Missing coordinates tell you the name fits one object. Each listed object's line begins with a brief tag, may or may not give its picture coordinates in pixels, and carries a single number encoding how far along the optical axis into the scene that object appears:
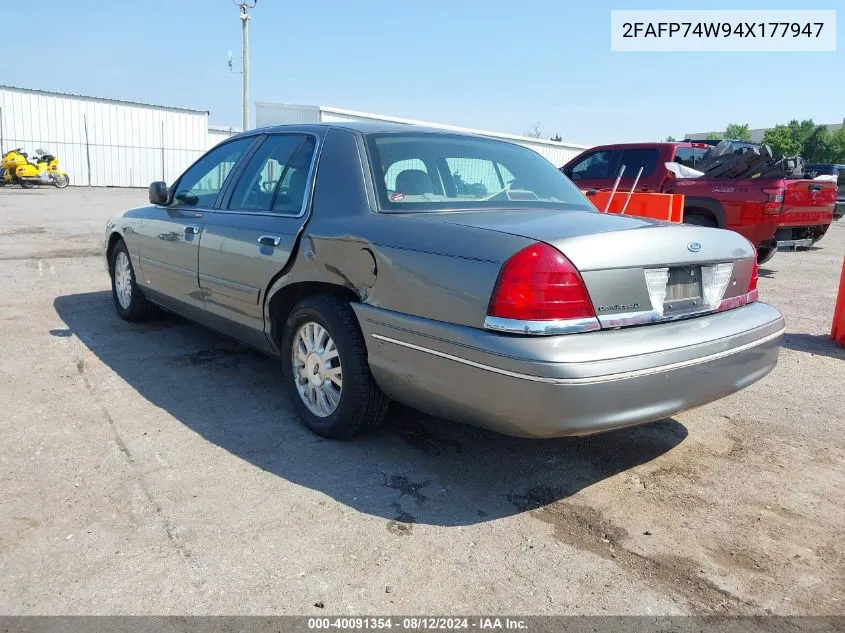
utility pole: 24.00
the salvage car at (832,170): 18.20
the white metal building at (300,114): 23.53
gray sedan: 2.63
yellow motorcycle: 26.12
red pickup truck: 8.79
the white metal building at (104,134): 31.00
